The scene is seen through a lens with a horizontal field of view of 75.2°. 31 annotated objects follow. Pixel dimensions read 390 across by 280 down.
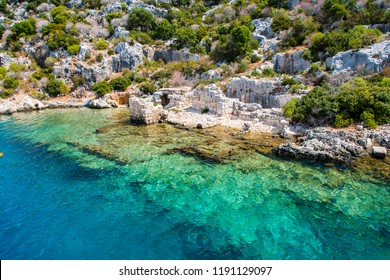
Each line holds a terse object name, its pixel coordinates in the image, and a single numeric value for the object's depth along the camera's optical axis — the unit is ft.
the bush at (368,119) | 52.60
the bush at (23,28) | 165.68
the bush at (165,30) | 166.20
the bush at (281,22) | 128.67
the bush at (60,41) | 151.33
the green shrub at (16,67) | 138.21
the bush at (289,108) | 65.26
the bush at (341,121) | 55.36
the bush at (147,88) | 119.85
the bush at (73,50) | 148.77
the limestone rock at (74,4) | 209.97
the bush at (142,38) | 162.55
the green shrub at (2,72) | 132.16
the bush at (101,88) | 125.30
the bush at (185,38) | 151.23
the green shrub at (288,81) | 79.03
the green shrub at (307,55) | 94.92
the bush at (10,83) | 126.72
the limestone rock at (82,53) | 147.95
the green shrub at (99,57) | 145.48
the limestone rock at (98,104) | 113.19
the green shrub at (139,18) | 173.58
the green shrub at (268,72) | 96.37
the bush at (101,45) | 154.40
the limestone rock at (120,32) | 166.30
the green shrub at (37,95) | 127.70
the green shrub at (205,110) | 83.76
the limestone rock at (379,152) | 44.34
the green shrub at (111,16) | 185.57
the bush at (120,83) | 127.85
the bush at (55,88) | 132.36
